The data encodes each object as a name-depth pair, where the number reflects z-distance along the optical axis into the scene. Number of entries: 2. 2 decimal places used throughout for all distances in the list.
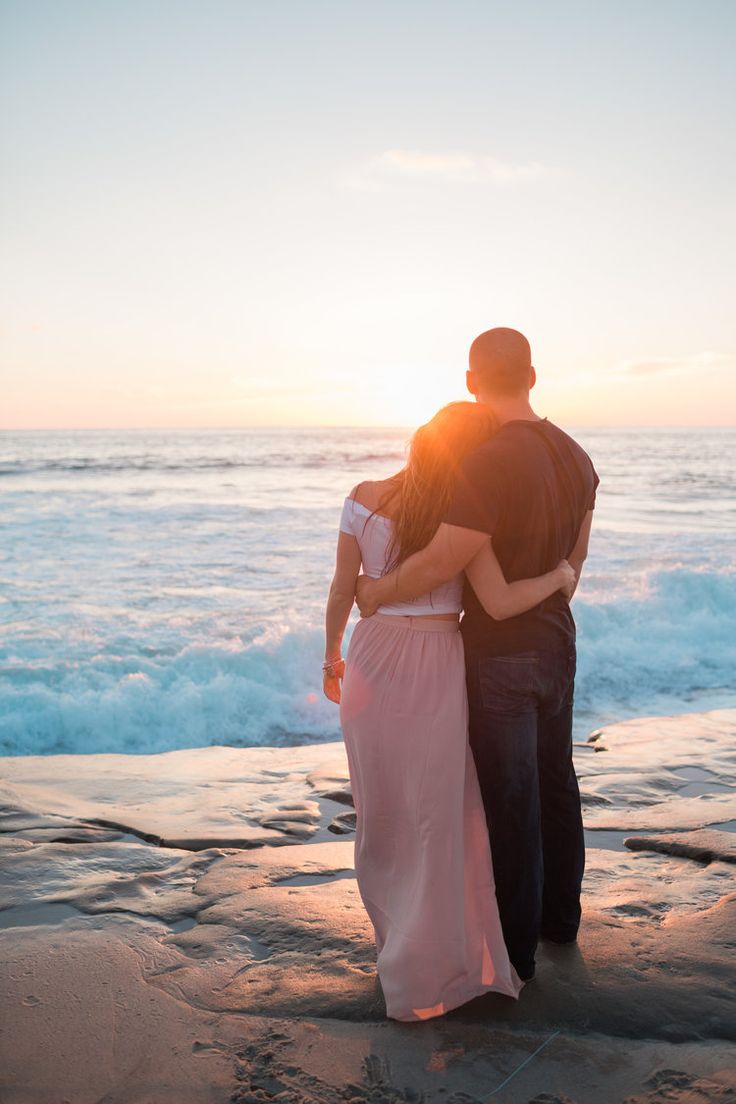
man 2.59
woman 2.63
